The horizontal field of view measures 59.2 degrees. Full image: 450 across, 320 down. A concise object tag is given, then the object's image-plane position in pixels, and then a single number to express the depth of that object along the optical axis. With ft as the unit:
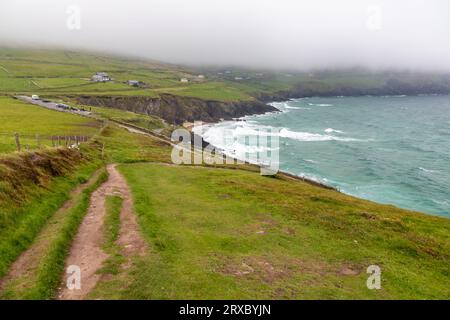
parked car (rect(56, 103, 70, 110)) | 420.28
